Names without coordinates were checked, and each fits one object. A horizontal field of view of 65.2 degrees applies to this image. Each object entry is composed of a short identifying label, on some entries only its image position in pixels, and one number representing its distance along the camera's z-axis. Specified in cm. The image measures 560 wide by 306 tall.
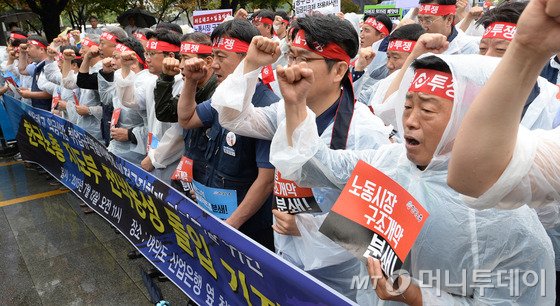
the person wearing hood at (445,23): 436
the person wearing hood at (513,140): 75
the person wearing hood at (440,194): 132
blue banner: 185
